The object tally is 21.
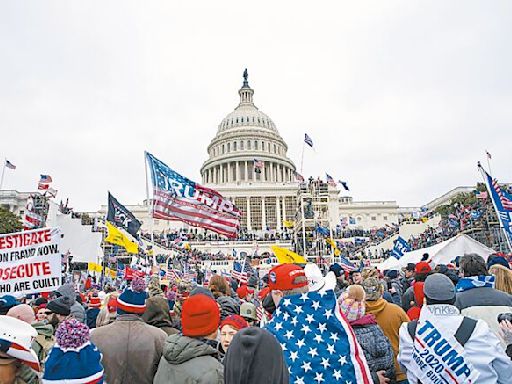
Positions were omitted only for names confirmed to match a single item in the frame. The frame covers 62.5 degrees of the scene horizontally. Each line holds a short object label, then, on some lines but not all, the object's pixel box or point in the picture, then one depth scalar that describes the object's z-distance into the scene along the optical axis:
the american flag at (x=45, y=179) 24.81
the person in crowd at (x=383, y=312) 4.52
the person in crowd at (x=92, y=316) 6.57
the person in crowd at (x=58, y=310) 5.02
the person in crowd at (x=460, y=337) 2.92
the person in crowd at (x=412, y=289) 6.25
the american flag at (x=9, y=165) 34.86
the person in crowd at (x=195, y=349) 2.86
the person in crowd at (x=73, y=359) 2.46
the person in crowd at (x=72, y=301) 5.50
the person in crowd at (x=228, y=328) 3.62
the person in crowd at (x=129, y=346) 3.60
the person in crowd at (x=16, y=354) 2.54
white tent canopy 13.71
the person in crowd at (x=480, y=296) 3.84
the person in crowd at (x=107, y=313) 5.19
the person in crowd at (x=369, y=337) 3.73
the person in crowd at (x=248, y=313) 4.48
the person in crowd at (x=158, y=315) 4.44
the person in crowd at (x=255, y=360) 2.16
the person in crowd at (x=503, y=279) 4.43
